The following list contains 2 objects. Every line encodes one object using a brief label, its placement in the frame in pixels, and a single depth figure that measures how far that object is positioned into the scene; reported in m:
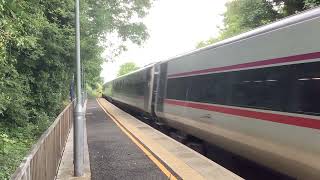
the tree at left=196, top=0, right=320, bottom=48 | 14.16
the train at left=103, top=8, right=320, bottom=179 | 3.88
